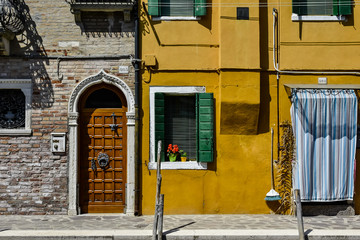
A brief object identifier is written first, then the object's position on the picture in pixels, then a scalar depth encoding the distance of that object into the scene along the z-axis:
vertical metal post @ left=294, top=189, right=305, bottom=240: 7.61
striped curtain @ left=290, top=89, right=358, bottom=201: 9.75
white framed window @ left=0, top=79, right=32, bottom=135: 9.82
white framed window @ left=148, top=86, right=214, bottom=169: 9.81
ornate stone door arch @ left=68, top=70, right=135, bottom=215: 9.77
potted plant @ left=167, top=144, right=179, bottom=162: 9.89
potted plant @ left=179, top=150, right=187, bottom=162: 9.98
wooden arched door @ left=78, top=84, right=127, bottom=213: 10.01
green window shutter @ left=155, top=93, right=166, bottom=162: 9.81
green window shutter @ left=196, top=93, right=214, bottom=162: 9.77
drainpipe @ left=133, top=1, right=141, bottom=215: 9.76
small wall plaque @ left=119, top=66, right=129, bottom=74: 9.89
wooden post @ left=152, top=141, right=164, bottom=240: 7.72
